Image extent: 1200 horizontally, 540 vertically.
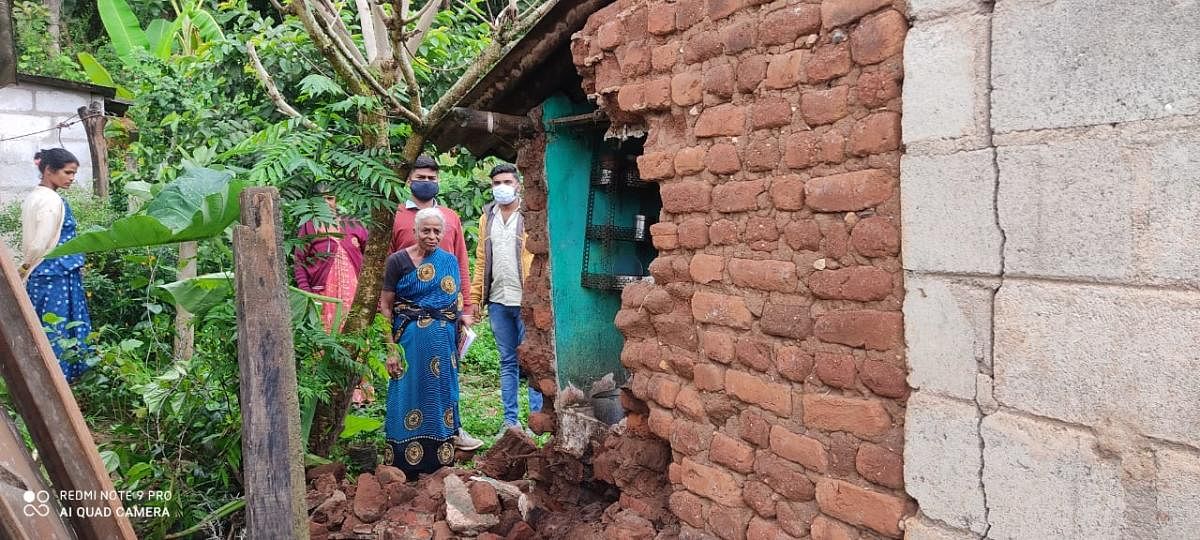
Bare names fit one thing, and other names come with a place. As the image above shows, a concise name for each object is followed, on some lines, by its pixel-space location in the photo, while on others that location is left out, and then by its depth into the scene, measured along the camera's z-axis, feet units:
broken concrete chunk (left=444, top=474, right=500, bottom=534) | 13.55
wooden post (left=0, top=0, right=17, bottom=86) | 8.78
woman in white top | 19.33
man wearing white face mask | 20.35
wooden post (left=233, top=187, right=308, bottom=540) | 10.28
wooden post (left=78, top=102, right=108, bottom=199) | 28.12
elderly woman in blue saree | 17.80
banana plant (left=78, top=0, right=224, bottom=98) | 26.35
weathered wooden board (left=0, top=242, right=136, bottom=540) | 9.70
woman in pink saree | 20.31
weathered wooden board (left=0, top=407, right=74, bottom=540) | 8.88
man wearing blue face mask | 18.13
